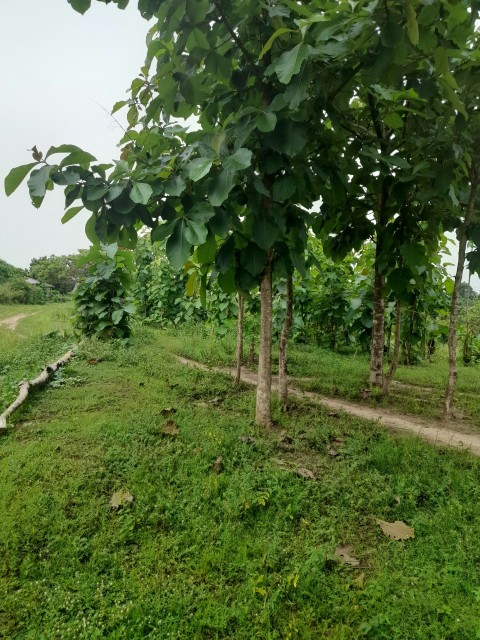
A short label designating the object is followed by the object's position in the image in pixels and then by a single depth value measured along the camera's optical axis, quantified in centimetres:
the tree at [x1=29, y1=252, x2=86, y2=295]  4247
